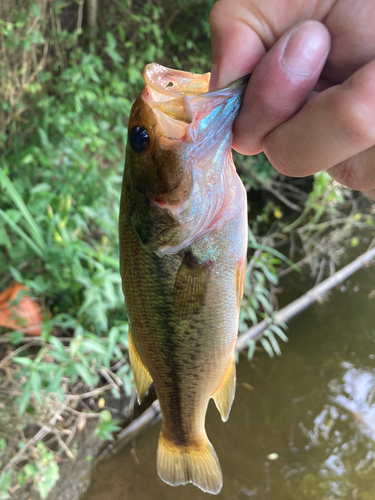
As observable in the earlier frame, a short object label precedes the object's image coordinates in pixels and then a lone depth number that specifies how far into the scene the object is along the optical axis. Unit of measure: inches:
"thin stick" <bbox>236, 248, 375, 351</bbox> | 16.7
